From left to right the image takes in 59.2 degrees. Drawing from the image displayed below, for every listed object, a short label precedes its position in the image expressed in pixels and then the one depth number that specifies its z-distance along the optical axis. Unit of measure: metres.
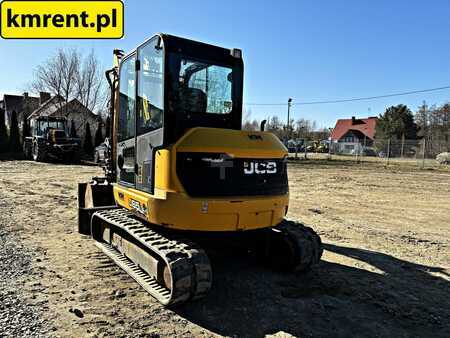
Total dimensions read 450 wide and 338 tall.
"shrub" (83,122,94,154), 33.19
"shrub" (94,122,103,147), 33.21
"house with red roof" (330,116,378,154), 69.62
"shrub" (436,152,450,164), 31.01
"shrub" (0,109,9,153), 31.28
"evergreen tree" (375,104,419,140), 54.76
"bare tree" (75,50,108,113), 37.69
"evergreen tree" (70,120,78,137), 29.36
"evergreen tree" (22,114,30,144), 32.28
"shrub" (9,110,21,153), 31.69
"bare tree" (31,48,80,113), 37.12
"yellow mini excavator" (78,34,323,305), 4.28
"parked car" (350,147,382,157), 36.81
